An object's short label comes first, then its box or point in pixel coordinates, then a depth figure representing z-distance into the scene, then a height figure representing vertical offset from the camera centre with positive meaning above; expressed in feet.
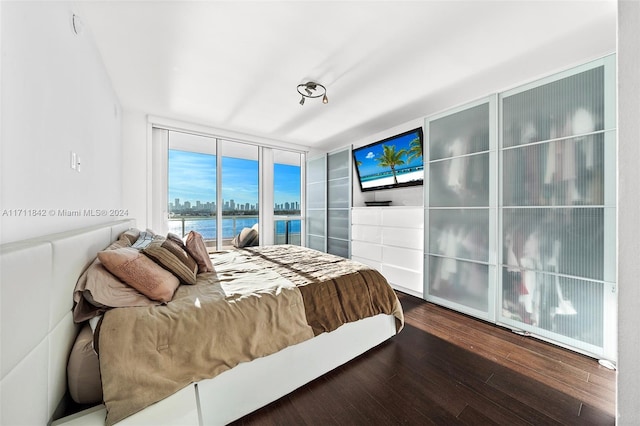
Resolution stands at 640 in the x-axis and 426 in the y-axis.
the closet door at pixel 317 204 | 16.06 +0.58
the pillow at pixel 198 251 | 7.01 -1.18
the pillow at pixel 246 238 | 14.57 -1.60
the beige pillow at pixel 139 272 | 4.29 -1.14
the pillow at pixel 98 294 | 3.85 -1.39
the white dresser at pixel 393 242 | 10.88 -1.54
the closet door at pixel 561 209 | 6.30 +0.09
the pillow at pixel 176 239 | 7.17 -0.85
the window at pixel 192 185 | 12.73 +1.50
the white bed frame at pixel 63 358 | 2.22 -1.88
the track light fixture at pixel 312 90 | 8.34 +4.46
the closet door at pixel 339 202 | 14.46 +0.62
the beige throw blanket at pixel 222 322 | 3.63 -2.17
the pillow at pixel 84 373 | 3.56 -2.43
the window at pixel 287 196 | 16.31 +1.10
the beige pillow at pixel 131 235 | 6.65 -0.68
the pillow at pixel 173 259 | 5.48 -1.14
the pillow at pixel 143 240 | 6.19 -0.81
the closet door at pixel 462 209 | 8.54 +0.12
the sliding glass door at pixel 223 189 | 12.41 +1.40
